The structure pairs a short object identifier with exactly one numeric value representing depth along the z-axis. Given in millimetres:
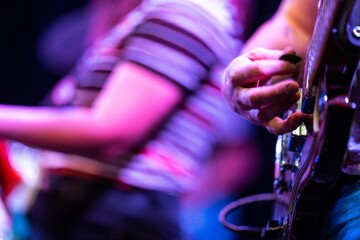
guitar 1163
